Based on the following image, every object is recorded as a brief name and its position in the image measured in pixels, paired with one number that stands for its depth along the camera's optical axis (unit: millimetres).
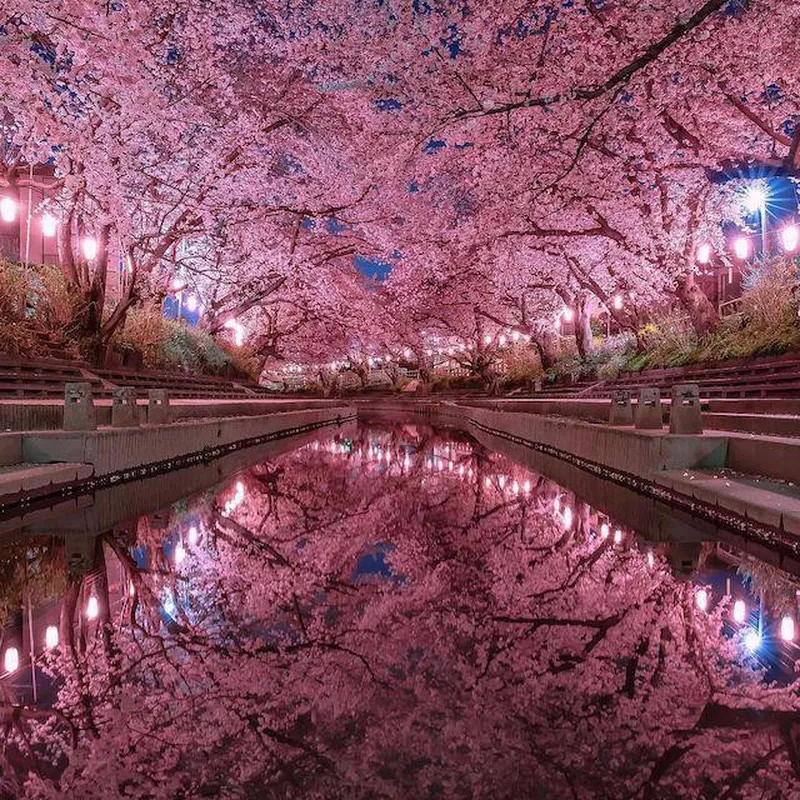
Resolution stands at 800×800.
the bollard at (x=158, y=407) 12383
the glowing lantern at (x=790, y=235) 18859
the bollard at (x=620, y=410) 12930
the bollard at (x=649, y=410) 10938
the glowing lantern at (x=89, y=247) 20266
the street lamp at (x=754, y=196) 23984
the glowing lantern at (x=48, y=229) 28306
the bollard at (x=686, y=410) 9031
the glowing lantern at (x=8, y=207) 21372
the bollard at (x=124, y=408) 10820
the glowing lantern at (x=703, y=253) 22128
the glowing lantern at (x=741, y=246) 21223
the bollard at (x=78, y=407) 9231
